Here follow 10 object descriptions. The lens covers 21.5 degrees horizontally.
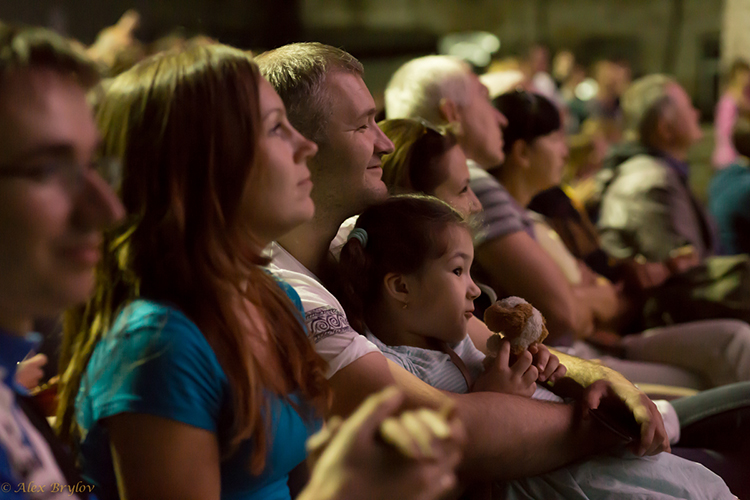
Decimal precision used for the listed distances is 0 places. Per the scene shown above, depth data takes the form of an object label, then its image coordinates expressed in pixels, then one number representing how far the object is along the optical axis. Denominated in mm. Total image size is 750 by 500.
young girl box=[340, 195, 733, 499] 2385
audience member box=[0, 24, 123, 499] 1855
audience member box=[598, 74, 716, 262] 3829
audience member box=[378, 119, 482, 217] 2619
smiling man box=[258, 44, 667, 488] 2292
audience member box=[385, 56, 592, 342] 2795
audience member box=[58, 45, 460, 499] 2090
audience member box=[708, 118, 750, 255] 4089
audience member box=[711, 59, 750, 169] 5451
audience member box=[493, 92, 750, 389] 3038
